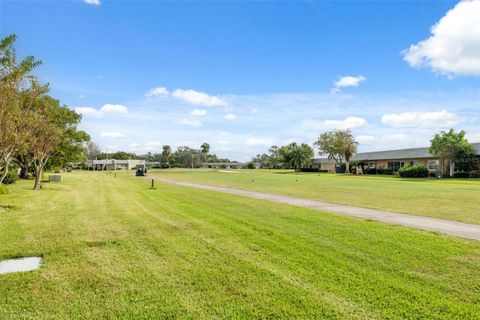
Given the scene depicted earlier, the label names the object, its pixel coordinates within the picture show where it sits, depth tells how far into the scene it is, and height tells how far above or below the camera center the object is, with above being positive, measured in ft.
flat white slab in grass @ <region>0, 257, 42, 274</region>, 17.56 -5.59
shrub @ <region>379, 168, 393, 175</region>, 191.68 -1.45
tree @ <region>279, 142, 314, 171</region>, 276.62 +10.66
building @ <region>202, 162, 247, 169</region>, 449.89 +2.69
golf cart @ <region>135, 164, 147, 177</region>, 163.02 -3.56
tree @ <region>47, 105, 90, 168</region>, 78.93 +7.25
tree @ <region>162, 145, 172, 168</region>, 420.77 +17.04
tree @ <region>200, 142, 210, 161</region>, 473.67 +27.07
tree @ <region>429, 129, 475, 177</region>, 141.28 +10.24
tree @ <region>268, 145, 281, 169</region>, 401.92 +11.72
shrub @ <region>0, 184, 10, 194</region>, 54.10 -4.24
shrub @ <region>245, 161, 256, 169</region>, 395.79 +2.53
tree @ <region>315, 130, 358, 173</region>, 235.40 +16.79
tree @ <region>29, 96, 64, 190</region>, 57.67 +6.00
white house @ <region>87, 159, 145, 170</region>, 335.47 +1.55
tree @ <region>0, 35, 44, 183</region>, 37.01 +7.92
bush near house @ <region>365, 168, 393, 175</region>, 192.46 -1.50
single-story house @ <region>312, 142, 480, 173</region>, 165.35 +5.77
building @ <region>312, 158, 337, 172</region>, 282.36 +3.52
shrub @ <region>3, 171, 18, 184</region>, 79.56 -3.34
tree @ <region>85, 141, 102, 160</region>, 362.70 +17.22
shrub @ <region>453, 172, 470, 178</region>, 144.15 -2.45
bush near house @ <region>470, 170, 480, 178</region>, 143.42 -1.97
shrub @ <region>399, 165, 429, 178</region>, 153.28 -1.42
